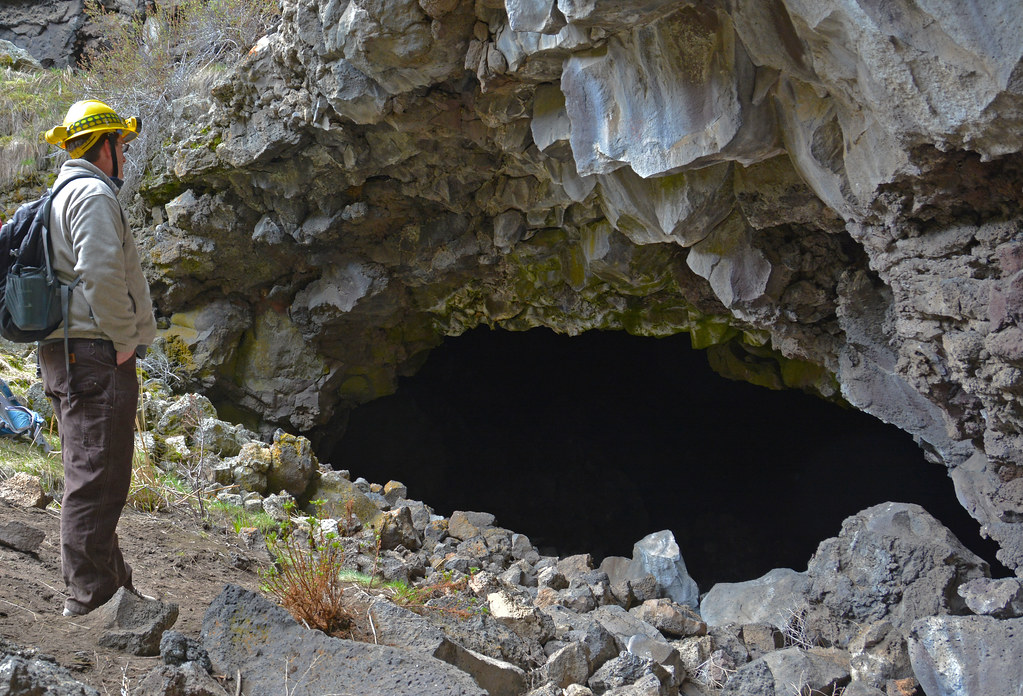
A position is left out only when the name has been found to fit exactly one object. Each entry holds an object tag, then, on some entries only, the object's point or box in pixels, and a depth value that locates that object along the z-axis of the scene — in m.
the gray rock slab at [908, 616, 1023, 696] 3.33
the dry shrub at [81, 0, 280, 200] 7.95
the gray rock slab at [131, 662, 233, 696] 2.10
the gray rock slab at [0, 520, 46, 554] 3.04
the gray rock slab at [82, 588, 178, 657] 2.44
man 2.52
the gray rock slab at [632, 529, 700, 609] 5.96
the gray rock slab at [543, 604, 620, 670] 3.63
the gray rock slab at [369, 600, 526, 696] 2.69
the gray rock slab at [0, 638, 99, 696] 1.88
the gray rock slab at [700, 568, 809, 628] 5.23
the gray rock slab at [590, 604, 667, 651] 4.43
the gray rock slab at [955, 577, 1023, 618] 3.68
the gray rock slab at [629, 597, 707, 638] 4.74
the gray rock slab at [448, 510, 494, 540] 6.47
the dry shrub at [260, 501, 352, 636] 2.74
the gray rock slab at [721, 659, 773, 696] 3.72
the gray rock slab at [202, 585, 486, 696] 2.34
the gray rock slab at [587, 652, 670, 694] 3.46
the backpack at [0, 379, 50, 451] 4.55
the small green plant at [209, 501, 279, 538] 4.49
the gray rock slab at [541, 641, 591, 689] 3.31
